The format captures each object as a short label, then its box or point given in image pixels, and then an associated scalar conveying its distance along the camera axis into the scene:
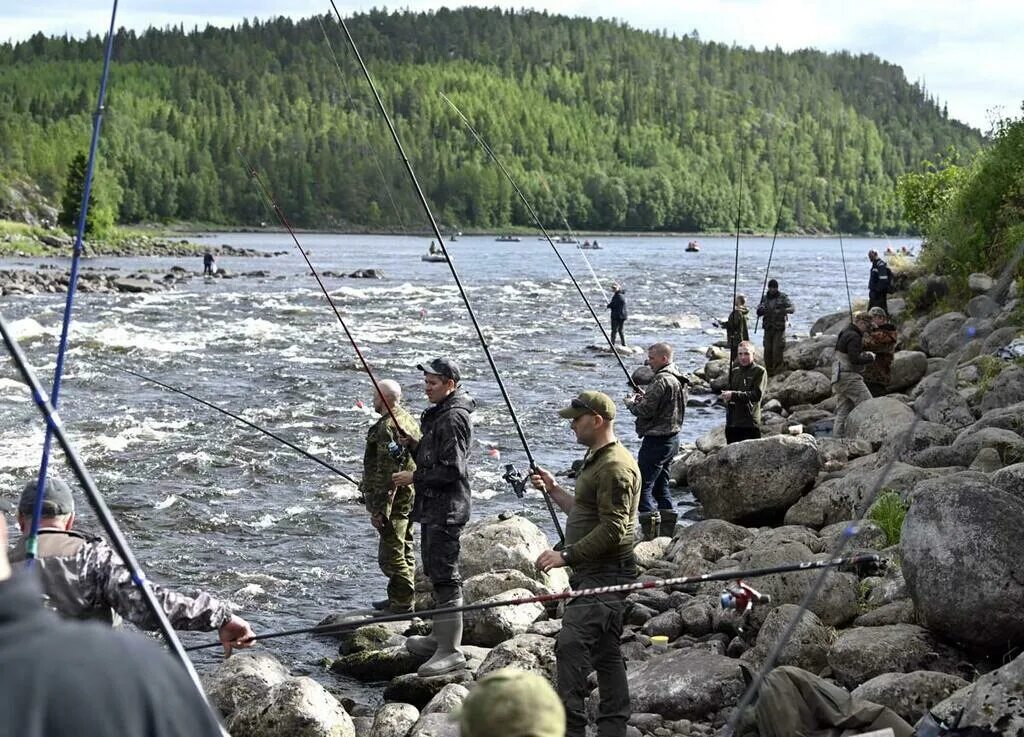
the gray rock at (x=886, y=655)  7.25
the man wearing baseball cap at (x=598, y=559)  6.66
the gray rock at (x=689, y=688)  7.41
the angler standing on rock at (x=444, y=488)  8.52
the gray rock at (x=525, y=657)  8.24
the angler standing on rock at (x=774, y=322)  22.61
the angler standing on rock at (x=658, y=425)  12.11
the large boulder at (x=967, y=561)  7.35
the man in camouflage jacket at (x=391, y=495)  9.51
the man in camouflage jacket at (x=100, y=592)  5.03
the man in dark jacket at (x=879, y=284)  26.00
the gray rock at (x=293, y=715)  7.37
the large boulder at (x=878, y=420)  14.49
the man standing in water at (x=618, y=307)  29.03
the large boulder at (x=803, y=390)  20.27
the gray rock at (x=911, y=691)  6.57
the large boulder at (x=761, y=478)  12.60
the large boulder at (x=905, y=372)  18.61
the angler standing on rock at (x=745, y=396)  13.93
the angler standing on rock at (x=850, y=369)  16.03
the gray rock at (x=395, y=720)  7.51
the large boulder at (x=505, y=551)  10.67
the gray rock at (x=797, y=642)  7.68
